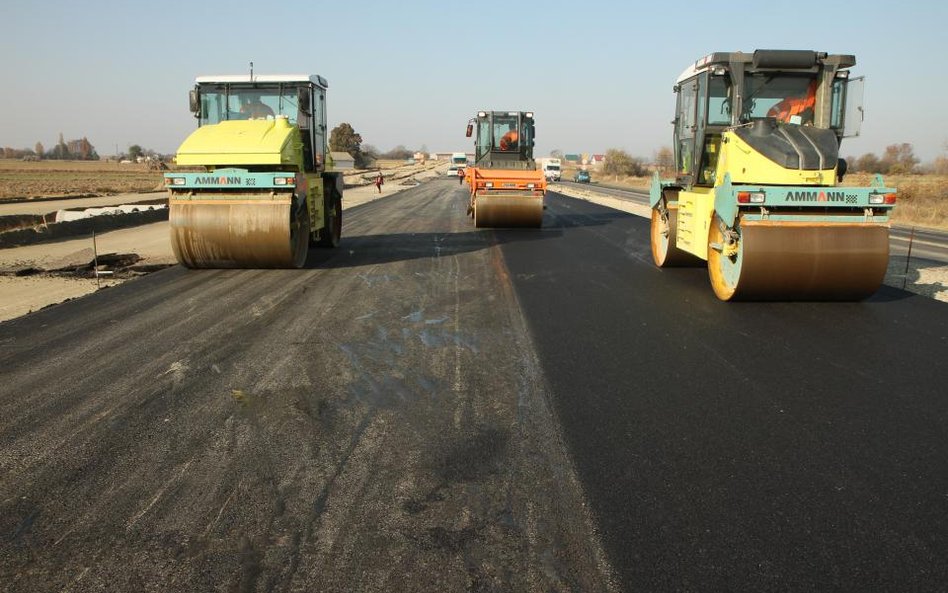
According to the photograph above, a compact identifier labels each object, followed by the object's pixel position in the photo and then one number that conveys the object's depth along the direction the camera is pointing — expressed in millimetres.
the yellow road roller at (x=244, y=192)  10016
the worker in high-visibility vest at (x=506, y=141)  19391
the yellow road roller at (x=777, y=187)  7598
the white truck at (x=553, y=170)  69275
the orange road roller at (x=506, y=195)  16953
